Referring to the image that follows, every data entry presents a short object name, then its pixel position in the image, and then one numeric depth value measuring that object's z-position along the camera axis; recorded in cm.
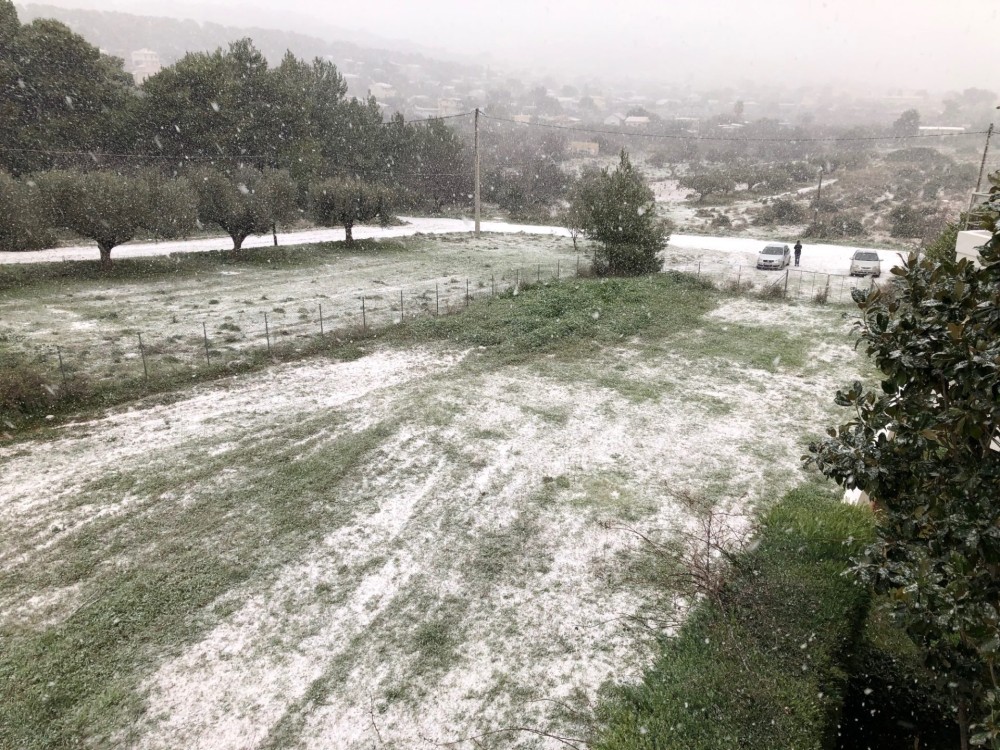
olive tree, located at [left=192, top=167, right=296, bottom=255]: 3083
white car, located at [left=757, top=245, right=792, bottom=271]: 3195
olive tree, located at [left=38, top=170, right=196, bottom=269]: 2572
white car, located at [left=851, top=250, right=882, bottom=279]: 2917
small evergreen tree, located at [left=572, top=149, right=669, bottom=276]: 2772
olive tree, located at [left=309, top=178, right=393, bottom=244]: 3541
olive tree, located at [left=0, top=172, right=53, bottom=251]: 2483
